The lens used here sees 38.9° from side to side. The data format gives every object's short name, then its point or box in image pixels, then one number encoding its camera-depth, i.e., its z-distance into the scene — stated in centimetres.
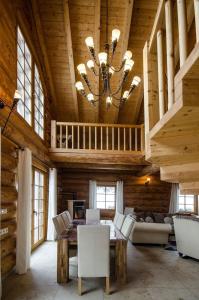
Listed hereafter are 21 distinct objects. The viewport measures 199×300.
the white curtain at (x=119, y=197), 1070
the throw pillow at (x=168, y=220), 891
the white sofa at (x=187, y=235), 571
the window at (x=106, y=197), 1107
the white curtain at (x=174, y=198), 1083
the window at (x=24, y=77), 552
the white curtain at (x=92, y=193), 1074
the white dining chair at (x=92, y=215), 703
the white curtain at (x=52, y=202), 793
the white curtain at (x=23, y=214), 487
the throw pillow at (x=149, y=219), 874
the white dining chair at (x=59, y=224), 472
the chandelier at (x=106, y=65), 409
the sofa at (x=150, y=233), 714
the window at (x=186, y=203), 1126
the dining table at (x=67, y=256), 430
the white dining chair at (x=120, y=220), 598
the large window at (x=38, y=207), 684
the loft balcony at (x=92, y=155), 771
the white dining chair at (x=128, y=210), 962
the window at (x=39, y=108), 706
